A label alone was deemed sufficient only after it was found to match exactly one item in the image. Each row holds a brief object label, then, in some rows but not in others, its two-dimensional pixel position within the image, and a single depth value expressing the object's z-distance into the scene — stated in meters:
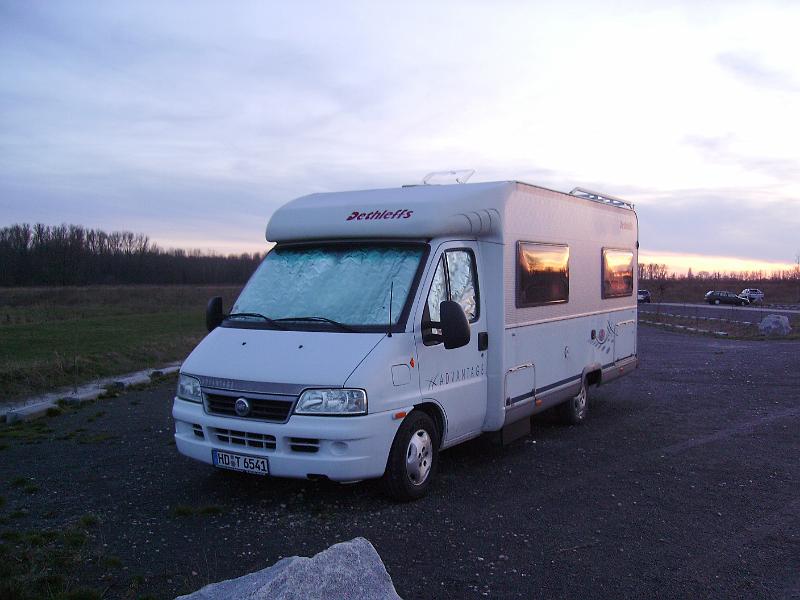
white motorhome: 5.97
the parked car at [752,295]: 66.75
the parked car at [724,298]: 65.62
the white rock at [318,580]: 3.64
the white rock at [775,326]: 29.30
